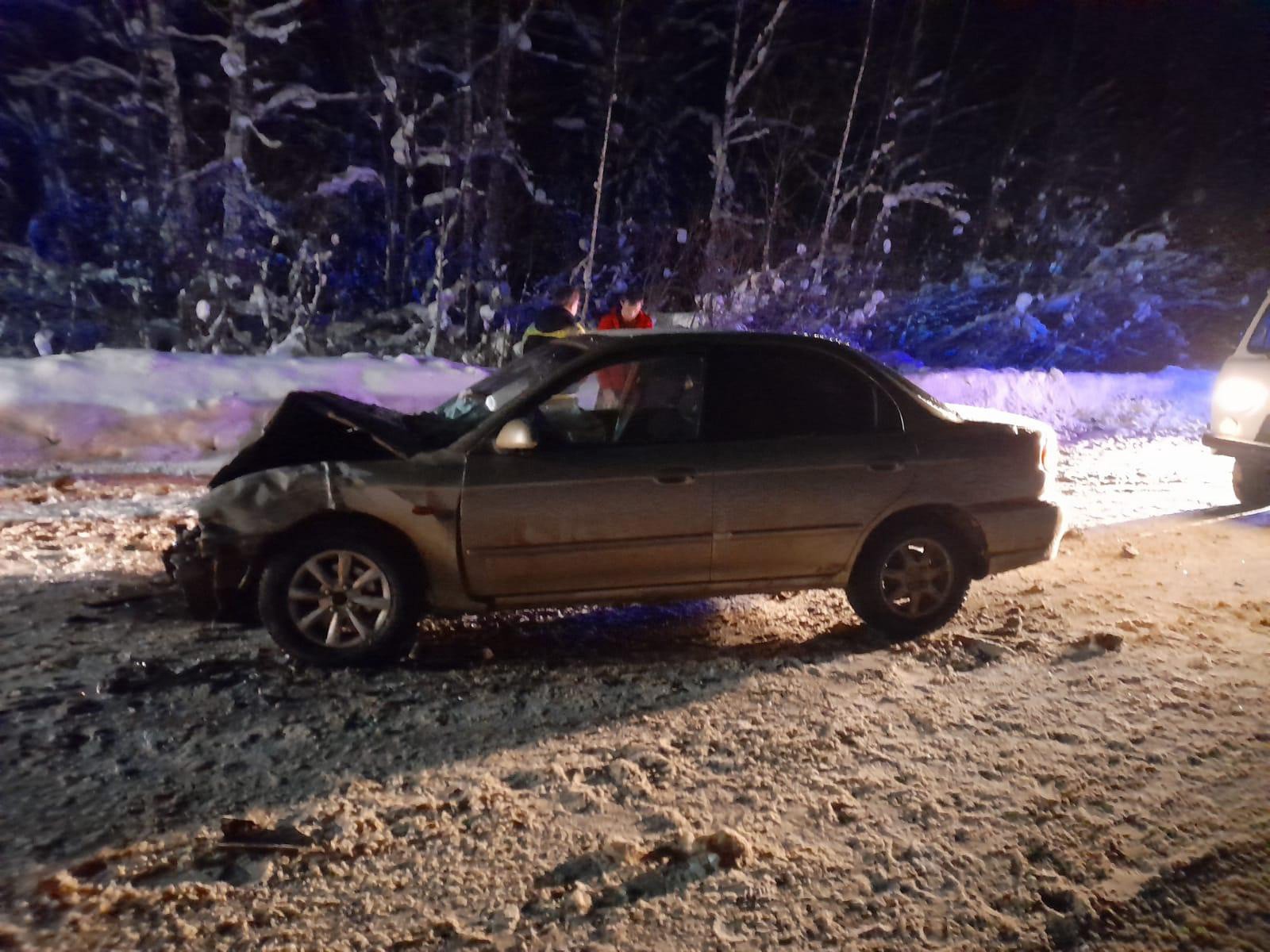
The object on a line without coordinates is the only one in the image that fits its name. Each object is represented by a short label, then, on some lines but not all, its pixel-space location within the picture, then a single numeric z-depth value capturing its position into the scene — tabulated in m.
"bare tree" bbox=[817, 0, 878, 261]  19.95
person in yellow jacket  7.47
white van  7.77
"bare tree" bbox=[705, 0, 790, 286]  20.27
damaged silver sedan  4.17
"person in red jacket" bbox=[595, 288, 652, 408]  8.23
